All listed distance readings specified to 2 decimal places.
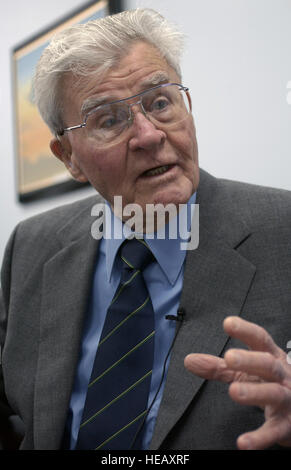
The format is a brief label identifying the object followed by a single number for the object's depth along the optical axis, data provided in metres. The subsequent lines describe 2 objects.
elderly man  0.97
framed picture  1.99
